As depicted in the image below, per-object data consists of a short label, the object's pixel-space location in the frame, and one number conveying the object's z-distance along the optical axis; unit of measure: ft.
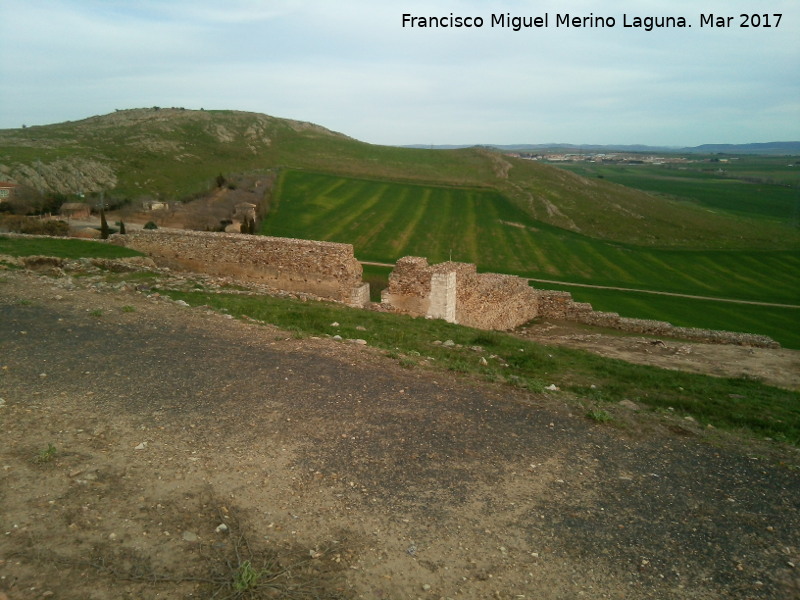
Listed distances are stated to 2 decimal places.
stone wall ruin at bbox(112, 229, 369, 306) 61.00
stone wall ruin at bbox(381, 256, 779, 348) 62.95
